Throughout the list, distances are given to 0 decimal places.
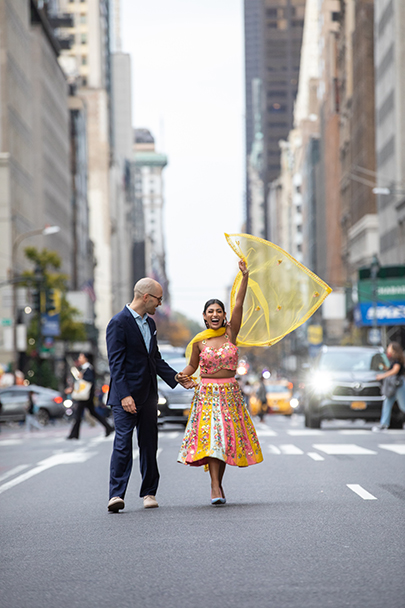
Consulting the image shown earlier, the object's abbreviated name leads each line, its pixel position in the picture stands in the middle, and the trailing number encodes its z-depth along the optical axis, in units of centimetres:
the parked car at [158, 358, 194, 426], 2720
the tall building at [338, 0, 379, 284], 8962
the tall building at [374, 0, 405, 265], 7269
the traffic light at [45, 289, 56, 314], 5761
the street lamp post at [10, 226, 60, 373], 6047
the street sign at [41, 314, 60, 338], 6469
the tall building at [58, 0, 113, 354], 14888
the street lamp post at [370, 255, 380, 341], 5491
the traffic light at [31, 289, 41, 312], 5000
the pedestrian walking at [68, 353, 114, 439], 2595
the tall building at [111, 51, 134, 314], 15838
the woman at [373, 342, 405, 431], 2552
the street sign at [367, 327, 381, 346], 6025
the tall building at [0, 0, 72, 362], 6744
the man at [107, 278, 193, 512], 1012
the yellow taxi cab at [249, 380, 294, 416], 5666
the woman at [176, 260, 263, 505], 1041
